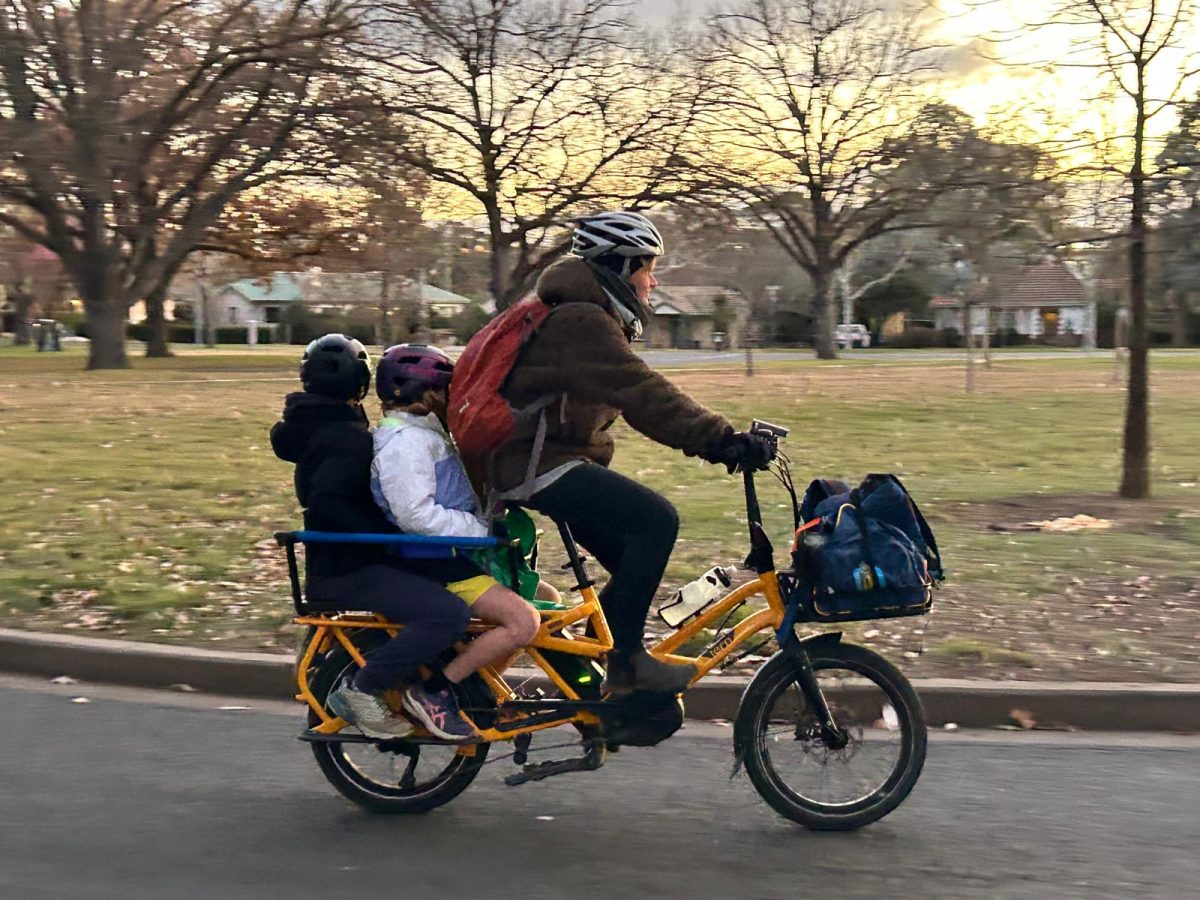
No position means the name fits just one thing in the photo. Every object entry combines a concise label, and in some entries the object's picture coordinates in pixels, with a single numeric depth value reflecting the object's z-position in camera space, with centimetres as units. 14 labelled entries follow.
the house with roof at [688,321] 8194
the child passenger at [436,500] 432
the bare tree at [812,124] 2066
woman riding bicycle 422
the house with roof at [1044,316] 7488
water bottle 455
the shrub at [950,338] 7199
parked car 7600
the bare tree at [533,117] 1736
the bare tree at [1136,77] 1015
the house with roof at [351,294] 6303
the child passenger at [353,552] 432
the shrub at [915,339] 7353
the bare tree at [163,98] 1464
